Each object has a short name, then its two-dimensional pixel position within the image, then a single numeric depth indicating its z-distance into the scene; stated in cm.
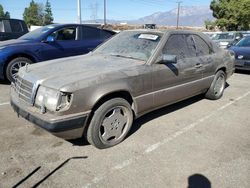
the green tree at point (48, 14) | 6354
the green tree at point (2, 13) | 5713
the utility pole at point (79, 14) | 1424
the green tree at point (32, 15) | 5667
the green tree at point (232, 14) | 2717
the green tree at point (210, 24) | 3120
